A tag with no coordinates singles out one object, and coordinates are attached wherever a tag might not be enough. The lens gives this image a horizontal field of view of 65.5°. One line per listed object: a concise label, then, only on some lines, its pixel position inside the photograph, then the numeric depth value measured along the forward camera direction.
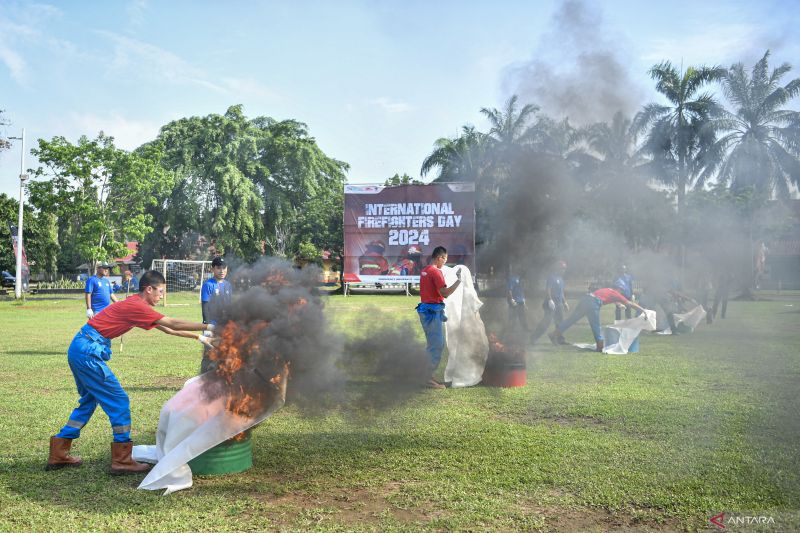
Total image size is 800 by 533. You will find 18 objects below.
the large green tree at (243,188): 48.09
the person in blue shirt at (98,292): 12.87
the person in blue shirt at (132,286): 39.14
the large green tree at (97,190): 34.56
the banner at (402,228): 38.16
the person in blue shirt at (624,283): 14.40
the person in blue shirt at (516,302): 11.97
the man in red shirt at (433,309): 9.76
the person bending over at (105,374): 5.70
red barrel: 9.77
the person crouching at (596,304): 13.34
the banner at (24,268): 37.83
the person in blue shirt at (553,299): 14.51
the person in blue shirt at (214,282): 10.22
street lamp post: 34.66
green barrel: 5.67
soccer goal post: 43.41
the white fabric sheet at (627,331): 13.14
